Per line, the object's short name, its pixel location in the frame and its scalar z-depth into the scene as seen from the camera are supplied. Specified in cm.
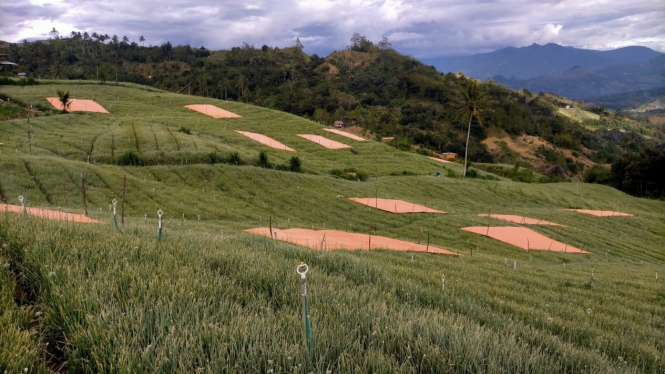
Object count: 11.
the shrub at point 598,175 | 7988
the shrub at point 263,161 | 3866
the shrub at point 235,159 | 3784
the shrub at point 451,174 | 5248
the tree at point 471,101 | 5478
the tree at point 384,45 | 18688
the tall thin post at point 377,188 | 3292
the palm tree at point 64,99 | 5208
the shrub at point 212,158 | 3672
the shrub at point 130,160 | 3416
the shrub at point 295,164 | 3968
